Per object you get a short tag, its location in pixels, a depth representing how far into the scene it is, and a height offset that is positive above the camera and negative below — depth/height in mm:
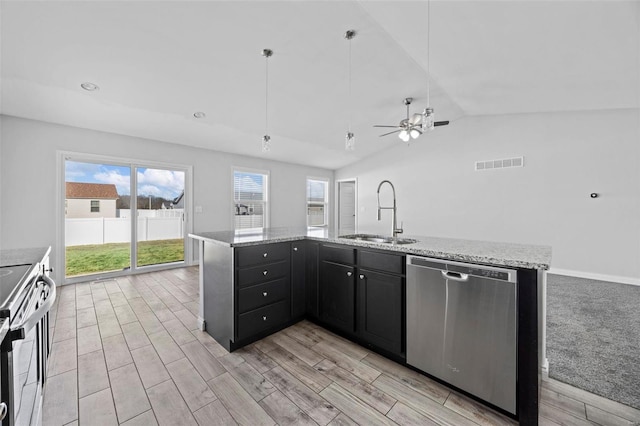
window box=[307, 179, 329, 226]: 7469 +305
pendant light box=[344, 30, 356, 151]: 2779 +825
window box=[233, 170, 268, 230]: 5766 +307
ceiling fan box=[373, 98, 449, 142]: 3605 +1203
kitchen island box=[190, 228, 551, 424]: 1366 -593
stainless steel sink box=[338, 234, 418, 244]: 2288 -245
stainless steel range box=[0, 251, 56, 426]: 746 -435
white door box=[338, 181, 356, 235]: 7812 +256
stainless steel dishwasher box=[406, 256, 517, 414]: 1419 -692
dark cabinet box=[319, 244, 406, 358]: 1892 -669
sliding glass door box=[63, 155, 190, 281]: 3953 -70
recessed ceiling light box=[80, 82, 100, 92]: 2984 +1480
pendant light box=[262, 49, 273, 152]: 2887 +1701
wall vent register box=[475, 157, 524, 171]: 4891 +978
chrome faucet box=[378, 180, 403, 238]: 2302 -149
